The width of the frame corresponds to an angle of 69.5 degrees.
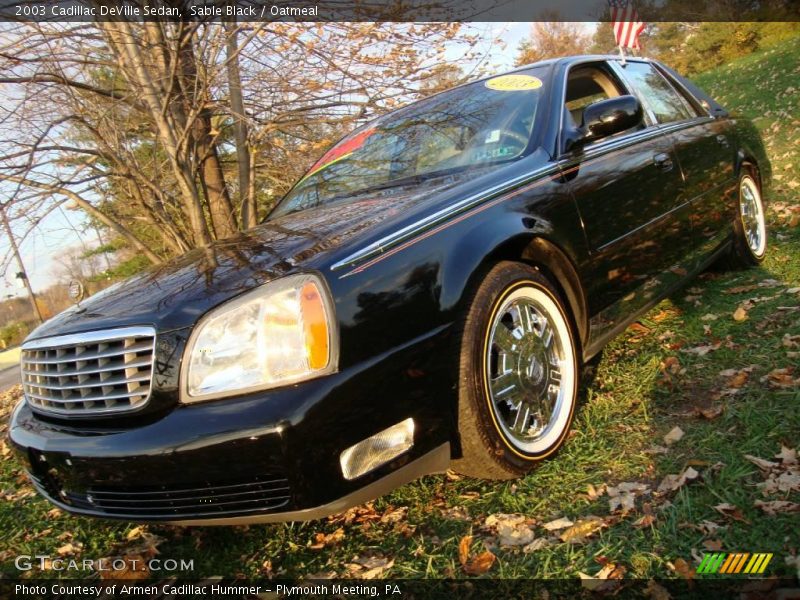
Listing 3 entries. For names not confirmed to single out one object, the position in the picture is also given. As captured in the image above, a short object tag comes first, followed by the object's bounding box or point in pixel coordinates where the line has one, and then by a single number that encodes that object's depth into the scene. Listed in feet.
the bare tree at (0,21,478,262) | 14.85
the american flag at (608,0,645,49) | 37.83
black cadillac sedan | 5.66
